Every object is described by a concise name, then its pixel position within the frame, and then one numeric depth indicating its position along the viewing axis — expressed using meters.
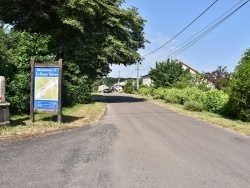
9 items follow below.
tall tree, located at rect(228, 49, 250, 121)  10.59
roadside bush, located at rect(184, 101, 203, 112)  14.71
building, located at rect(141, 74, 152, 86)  66.47
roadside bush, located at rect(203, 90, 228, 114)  13.38
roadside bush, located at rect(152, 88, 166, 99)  25.70
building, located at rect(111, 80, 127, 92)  86.08
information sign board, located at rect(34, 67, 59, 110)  8.26
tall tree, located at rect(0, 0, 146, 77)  15.85
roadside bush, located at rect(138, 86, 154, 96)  33.35
